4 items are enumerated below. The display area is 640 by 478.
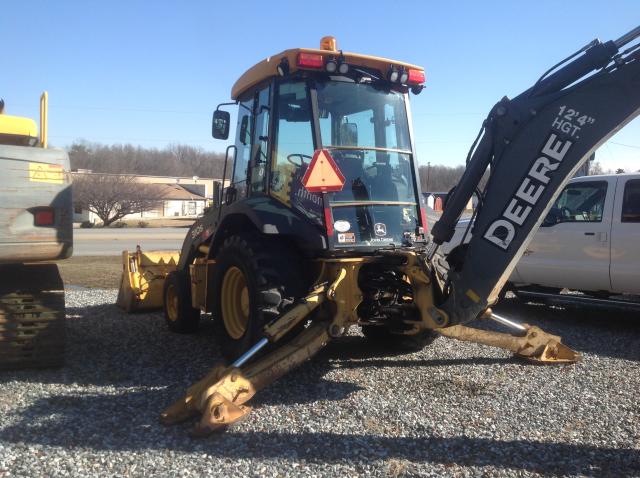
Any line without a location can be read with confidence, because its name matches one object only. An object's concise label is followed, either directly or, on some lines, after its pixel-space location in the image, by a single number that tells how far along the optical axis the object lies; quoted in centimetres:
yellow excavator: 500
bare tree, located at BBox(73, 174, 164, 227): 5003
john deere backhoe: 450
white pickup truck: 777
